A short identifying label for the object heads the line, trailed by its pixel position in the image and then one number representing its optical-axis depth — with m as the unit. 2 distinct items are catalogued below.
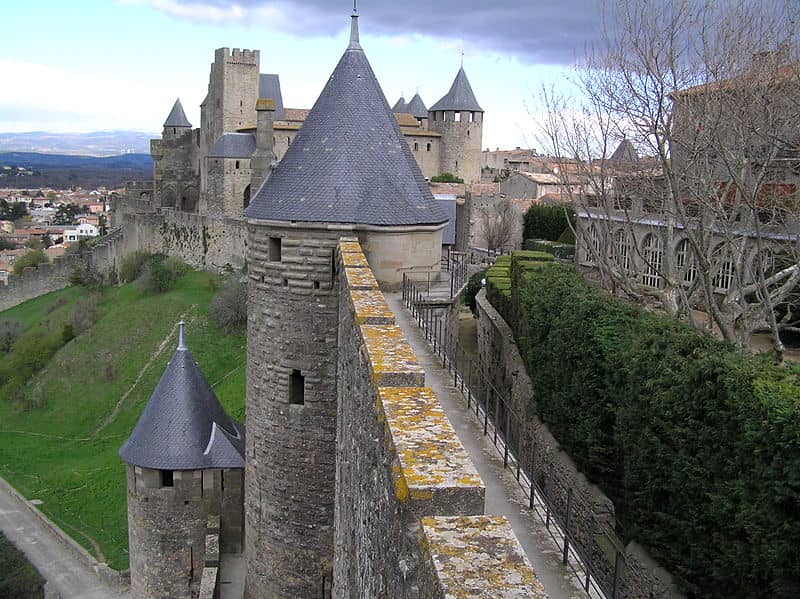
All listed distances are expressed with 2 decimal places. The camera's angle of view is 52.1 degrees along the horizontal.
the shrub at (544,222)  42.40
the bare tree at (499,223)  44.22
